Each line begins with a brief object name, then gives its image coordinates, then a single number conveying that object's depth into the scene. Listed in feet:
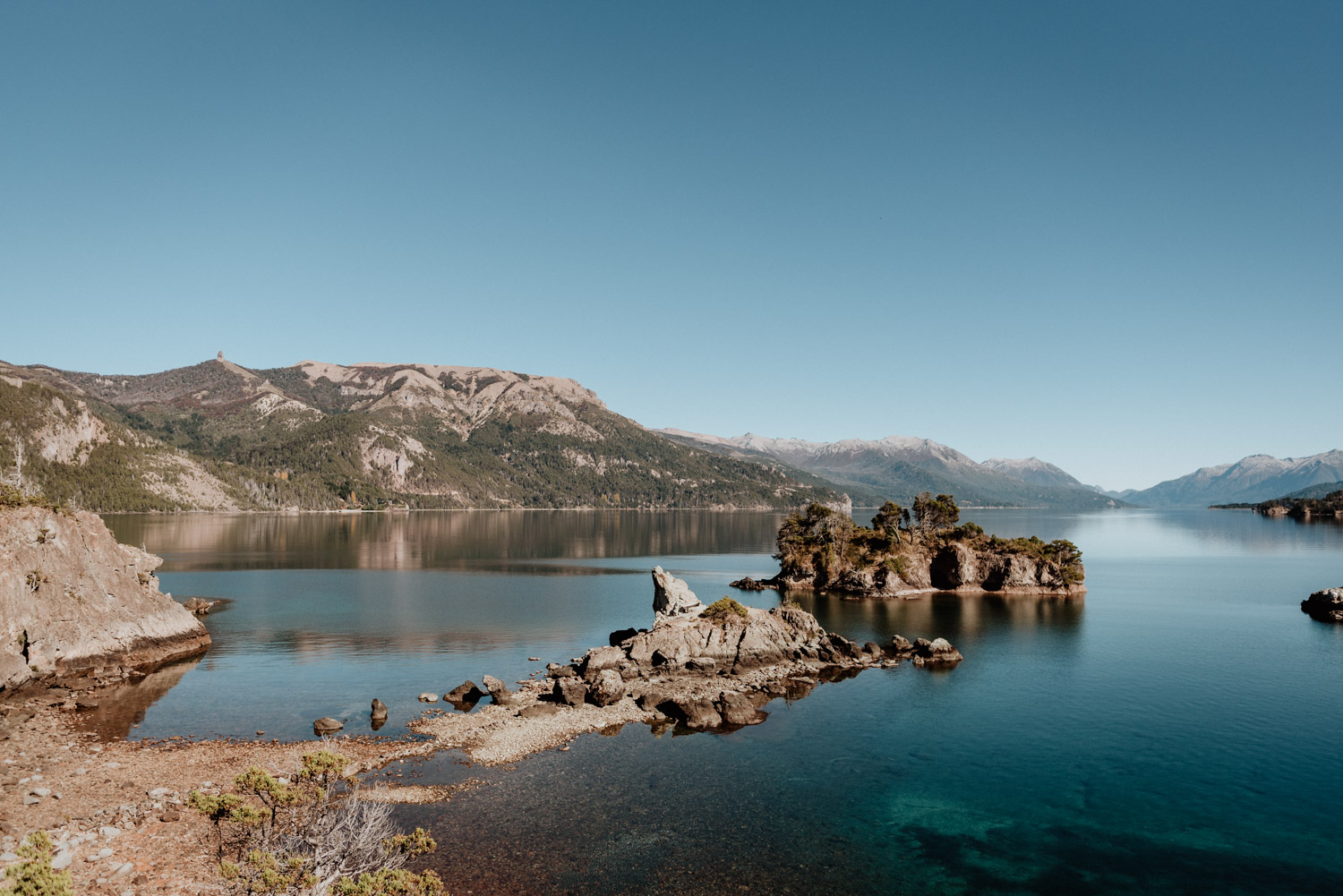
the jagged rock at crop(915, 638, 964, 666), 249.96
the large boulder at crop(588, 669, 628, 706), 195.93
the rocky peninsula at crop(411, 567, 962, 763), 173.58
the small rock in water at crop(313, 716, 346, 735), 167.12
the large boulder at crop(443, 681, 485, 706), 195.72
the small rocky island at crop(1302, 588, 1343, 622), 338.34
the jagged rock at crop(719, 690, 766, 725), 184.14
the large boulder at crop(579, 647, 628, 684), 218.59
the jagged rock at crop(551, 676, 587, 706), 193.47
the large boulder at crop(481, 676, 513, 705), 192.54
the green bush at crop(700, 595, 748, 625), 251.39
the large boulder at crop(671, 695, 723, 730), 181.88
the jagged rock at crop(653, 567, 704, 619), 274.77
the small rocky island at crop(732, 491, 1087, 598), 410.10
